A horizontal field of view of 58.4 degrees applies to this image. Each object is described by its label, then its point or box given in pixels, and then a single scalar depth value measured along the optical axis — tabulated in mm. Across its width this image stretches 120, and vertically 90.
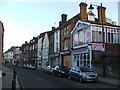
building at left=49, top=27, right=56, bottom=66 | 25749
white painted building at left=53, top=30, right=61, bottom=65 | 23147
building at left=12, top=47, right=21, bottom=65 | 57182
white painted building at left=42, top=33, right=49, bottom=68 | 28668
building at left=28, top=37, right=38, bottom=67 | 36516
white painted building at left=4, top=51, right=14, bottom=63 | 68753
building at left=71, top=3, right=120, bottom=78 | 14680
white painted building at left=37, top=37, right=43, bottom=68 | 32540
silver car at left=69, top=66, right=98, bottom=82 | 10303
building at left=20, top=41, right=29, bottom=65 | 44811
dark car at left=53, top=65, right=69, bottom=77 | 13968
